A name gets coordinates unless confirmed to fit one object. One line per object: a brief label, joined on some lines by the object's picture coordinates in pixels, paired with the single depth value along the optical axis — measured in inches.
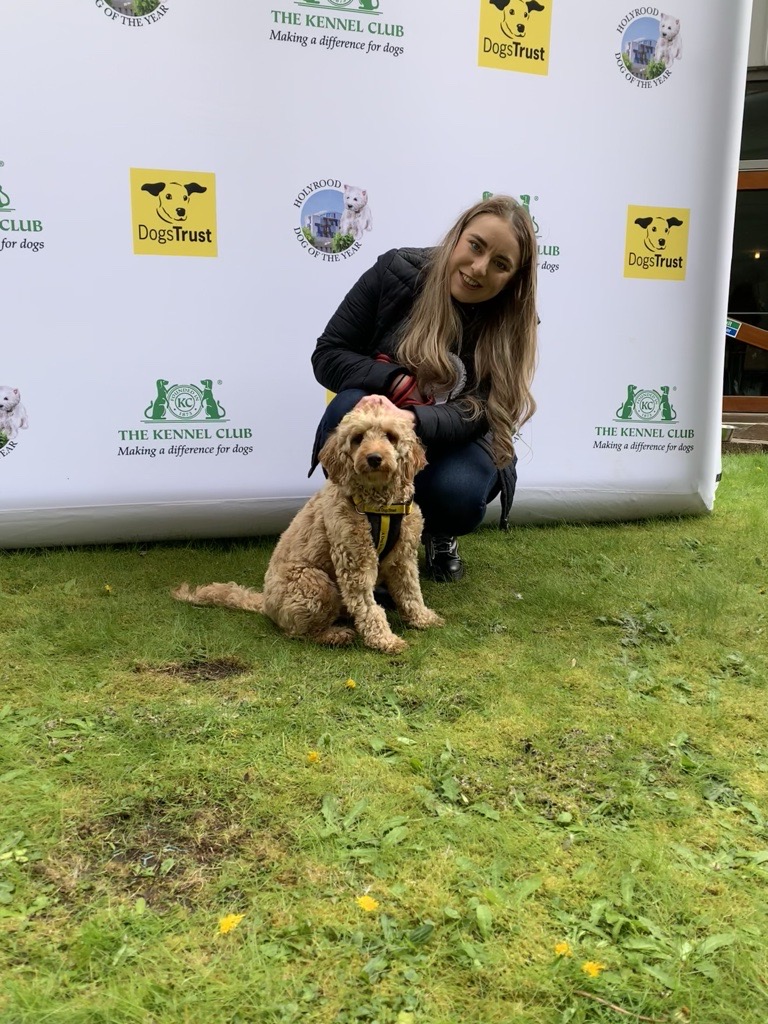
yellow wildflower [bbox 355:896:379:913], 56.4
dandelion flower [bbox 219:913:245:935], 54.5
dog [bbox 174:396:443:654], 102.0
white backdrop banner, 138.6
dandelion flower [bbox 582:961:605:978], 51.0
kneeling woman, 113.2
